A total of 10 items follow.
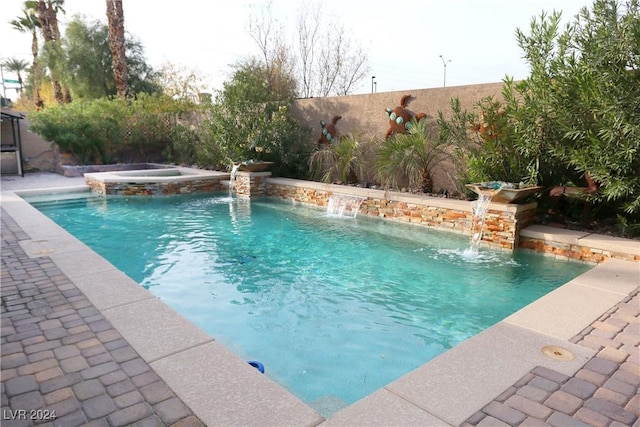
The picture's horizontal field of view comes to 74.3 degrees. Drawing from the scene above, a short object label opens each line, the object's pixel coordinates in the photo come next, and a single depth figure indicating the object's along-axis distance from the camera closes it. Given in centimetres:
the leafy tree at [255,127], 1193
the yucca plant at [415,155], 896
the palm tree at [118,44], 1694
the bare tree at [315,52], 1847
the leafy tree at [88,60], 1927
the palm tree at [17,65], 4238
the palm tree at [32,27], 2611
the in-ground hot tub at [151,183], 1156
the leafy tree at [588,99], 523
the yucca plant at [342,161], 1054
